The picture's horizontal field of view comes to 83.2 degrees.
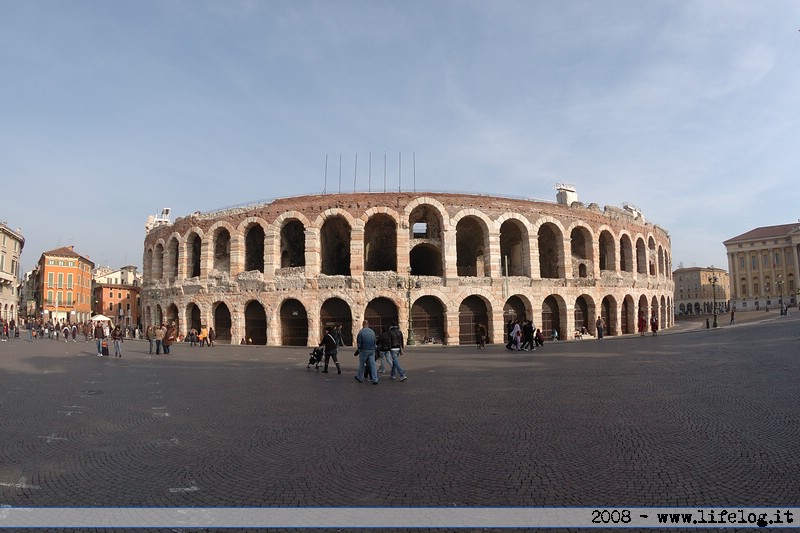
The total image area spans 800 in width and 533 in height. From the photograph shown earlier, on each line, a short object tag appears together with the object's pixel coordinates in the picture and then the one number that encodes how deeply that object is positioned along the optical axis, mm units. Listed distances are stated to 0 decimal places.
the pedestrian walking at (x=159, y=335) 20969
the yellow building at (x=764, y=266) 79750
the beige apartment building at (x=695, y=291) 106988
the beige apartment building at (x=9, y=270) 49219
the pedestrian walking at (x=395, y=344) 12020
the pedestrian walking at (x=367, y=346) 11594
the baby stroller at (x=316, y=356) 14156
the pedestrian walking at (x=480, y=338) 23875
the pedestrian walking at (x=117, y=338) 19938
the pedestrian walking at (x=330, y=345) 13341
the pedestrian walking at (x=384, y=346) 12633
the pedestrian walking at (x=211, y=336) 27736
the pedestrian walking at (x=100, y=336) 20000
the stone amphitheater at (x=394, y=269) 27391
